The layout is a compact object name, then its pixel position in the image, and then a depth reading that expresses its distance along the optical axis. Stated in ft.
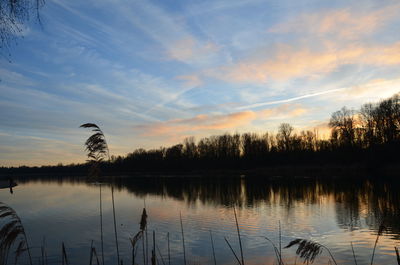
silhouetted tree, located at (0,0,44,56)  11.89
